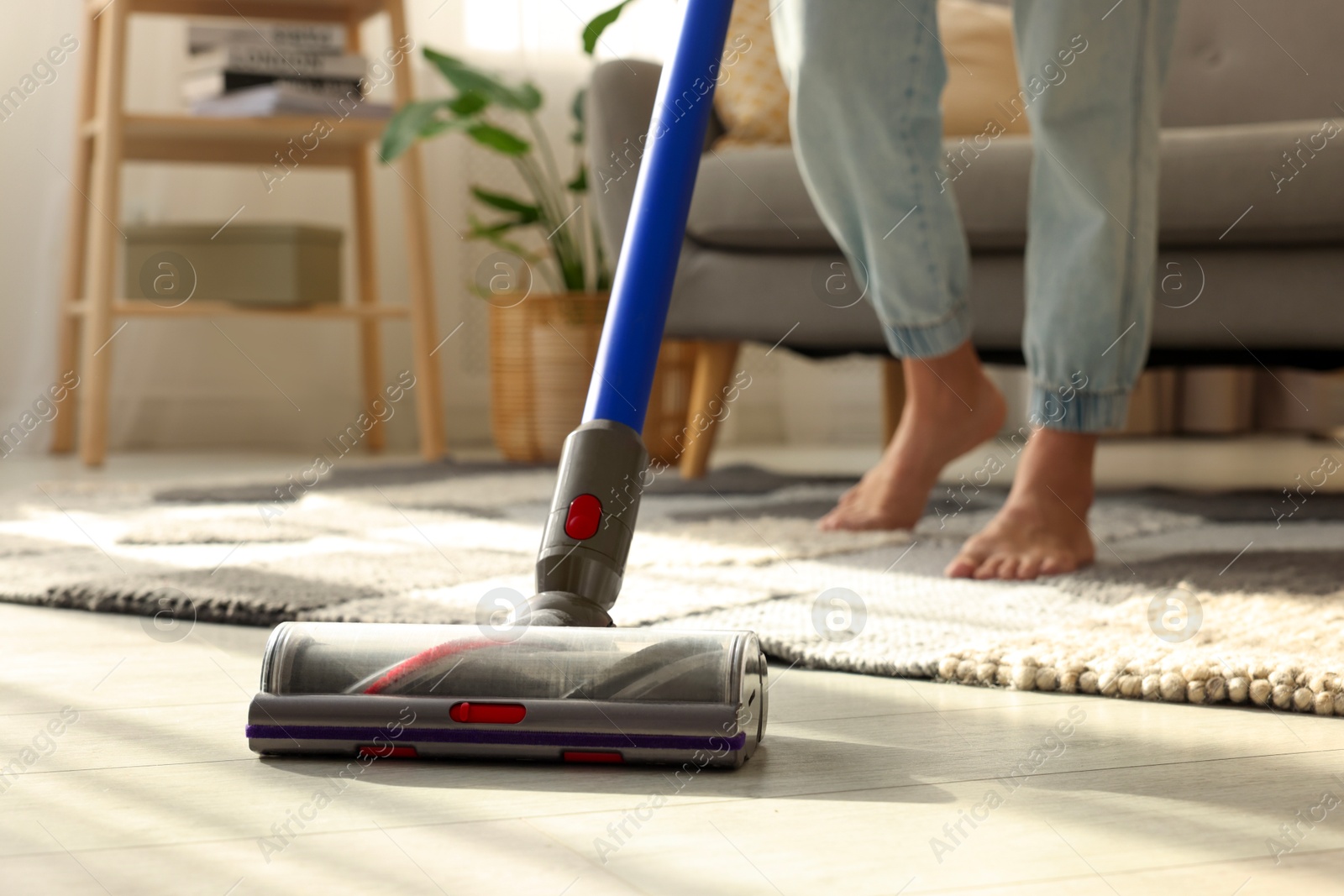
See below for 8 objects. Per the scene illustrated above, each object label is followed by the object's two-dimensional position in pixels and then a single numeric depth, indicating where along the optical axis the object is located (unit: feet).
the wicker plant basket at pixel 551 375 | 15.00
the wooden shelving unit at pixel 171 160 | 13.89
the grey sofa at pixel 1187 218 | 10.60
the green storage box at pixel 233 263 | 15.05
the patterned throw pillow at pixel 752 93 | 12.38
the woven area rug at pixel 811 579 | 7.43
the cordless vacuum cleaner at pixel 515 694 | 6.35
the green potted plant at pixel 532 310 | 14.51
